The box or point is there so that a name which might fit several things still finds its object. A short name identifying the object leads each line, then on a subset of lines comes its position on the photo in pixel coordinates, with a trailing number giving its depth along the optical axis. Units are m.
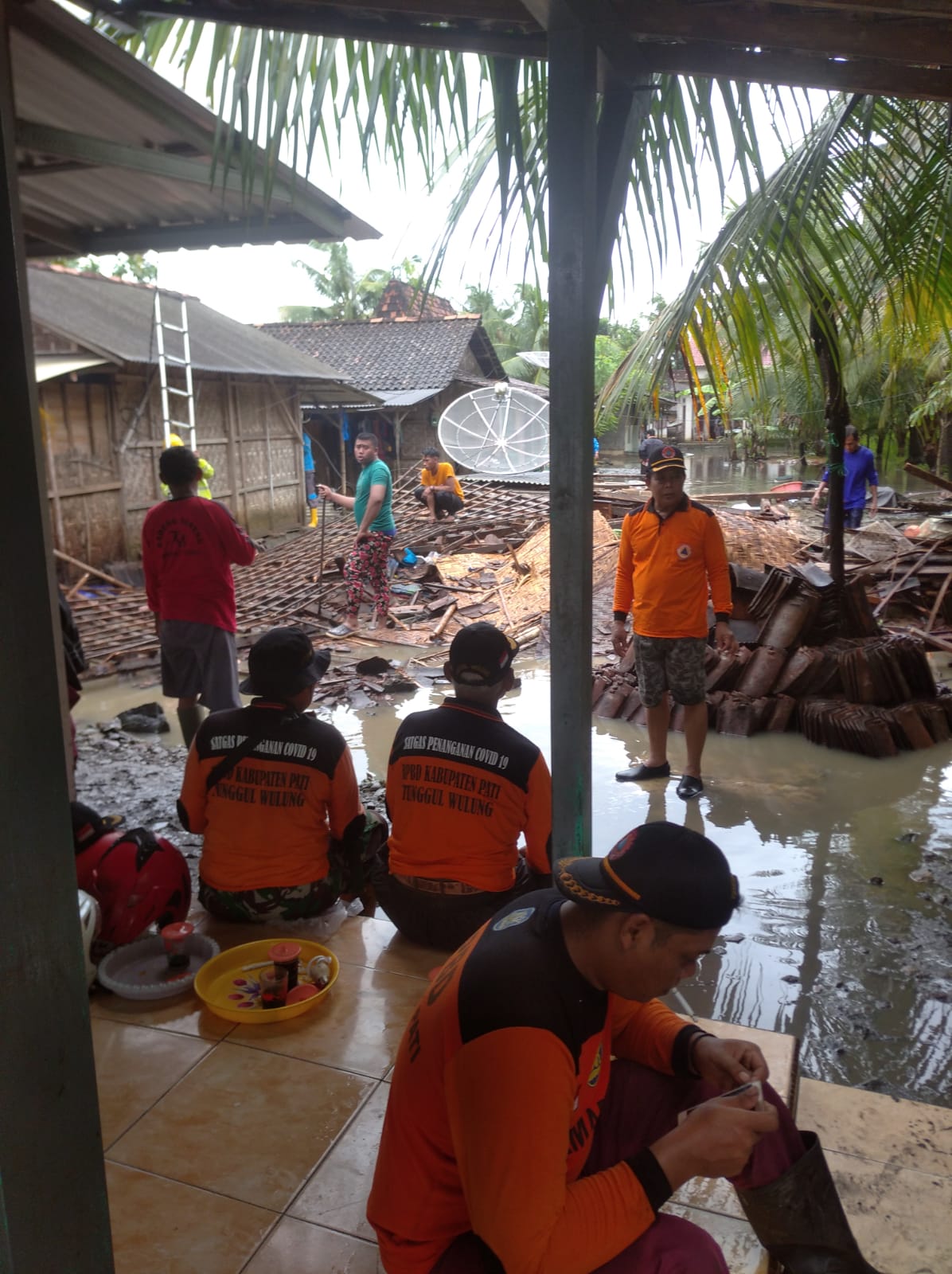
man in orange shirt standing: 5.70
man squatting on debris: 16.23
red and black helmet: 3.62
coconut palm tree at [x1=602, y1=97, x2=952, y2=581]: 4.18
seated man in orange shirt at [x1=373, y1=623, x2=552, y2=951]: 3.43
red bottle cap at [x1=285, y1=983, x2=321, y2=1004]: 3.24
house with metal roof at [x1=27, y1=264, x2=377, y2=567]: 13.05
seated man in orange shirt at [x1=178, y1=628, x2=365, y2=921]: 3.66
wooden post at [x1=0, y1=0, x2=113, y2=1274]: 1.09
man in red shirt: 5.60
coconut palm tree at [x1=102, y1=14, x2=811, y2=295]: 3.27
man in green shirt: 10.41
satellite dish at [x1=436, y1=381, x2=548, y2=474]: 20.47
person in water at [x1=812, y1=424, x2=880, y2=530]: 12.77
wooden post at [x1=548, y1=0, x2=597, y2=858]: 2.85
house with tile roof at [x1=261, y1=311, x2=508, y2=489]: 23.95
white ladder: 13.44
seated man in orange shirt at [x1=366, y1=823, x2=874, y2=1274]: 1.60
